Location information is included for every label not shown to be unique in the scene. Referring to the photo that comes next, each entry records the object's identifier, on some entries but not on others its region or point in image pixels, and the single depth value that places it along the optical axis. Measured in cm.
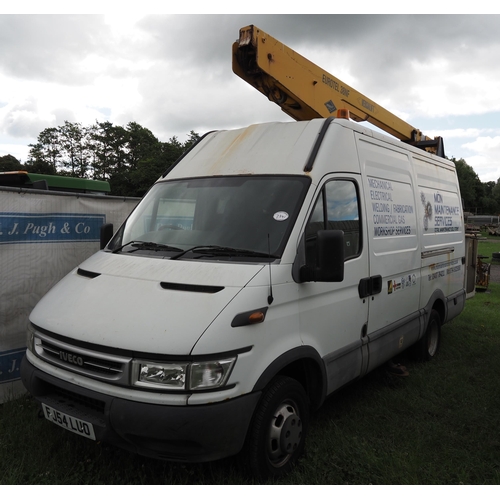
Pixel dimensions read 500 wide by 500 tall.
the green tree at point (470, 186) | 7616
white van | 276
